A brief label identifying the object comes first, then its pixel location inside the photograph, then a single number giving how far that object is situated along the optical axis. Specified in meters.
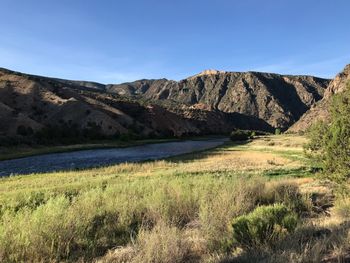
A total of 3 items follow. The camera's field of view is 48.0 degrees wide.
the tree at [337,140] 14.11
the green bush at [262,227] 8.07
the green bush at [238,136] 120.31
